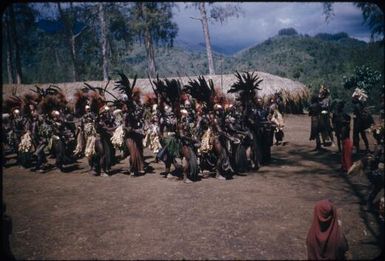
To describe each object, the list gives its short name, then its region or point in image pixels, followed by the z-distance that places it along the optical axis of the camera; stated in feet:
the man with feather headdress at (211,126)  32.42
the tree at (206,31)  81.30
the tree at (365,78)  73.05
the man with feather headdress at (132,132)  35.12
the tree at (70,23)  103.36
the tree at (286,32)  438.24
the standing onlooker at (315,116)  41.88
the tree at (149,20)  96.84
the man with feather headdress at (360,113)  36.09
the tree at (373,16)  60.08
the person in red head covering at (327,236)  16.25
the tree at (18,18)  99.91
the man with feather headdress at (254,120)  35.22
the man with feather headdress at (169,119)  32.55
